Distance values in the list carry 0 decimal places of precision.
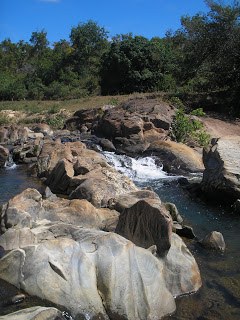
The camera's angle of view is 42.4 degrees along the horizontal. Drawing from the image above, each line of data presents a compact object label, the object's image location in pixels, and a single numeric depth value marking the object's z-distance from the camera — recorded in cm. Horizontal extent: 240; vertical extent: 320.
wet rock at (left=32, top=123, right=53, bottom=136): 1964
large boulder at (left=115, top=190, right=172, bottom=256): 554
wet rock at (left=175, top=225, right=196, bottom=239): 746
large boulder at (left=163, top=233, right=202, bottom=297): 533
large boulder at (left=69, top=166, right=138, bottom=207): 865
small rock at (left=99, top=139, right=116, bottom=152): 1572
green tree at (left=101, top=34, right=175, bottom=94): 2698
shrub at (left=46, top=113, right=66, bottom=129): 2159
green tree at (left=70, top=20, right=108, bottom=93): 3753
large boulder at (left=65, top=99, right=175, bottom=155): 1563
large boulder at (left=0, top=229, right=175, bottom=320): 451
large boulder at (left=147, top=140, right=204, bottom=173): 1316
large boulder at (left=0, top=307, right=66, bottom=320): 389
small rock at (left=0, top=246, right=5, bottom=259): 567
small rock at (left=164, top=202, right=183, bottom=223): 818
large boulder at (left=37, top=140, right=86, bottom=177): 1199
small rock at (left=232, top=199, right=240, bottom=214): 932
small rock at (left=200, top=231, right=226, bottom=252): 691
